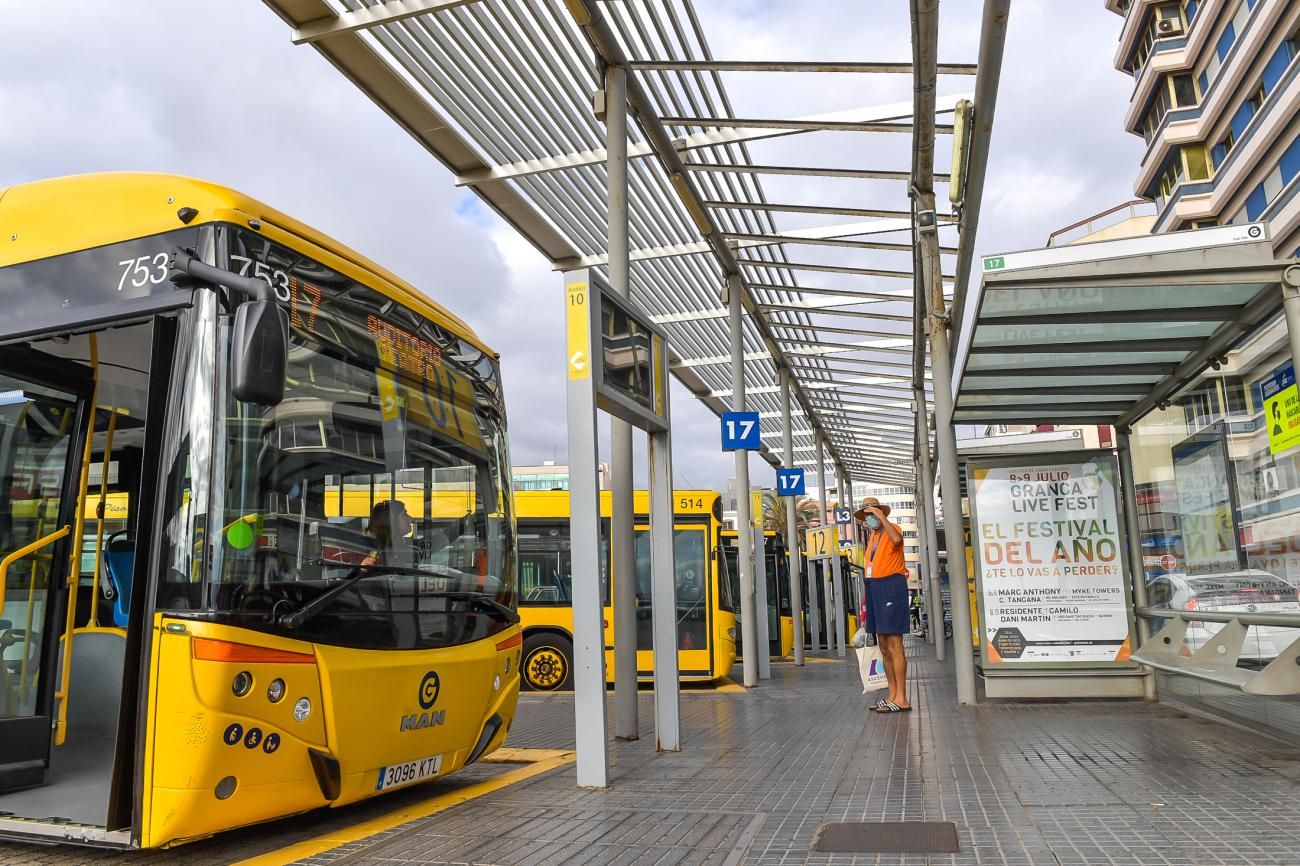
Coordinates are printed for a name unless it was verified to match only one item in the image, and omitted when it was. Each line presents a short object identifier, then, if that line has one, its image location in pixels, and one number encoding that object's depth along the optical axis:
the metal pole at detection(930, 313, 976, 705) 9.96
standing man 9.20
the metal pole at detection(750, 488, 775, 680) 15.17
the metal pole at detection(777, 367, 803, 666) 17.78
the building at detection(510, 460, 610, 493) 41.50
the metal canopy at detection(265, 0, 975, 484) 9.42
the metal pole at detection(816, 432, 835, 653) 22.40
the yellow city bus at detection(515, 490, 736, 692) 13.52
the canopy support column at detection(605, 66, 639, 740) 8.49
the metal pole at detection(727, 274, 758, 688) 13.48
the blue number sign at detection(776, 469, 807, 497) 16.50
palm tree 33.94
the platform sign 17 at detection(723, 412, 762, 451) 13.52
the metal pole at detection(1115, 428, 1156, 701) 9.65
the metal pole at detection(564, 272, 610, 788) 6.00
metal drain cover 4.28
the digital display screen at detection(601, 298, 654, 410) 6.69
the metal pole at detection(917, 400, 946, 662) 18.66
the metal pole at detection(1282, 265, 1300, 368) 5.92
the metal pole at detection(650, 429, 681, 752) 7.36
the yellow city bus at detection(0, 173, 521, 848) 4.20
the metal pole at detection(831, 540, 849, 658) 20.41
